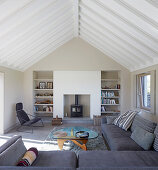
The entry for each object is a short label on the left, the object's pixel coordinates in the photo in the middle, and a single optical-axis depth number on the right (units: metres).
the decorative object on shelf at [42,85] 6.63
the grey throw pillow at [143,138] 2.61
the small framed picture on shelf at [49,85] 6.60
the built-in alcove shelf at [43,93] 6.51
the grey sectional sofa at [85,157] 1.93
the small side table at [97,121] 5.90
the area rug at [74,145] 3.58
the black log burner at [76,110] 6.52
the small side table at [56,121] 5.93
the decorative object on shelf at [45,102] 6.57
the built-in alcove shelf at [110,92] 6.48
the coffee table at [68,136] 3.31
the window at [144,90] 5.22
